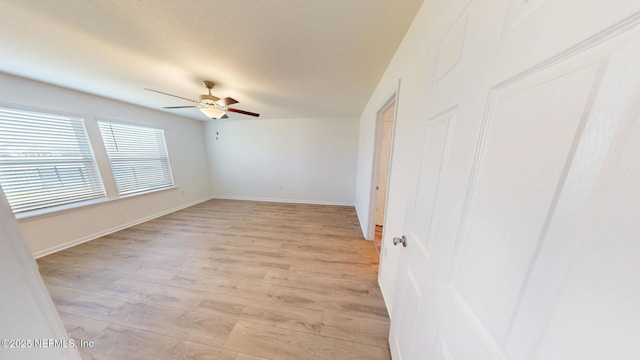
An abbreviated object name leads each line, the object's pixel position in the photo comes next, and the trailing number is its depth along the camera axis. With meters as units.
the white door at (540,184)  0.25
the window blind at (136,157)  3.09
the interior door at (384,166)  3.00
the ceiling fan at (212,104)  2.21
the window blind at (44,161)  2.19
